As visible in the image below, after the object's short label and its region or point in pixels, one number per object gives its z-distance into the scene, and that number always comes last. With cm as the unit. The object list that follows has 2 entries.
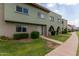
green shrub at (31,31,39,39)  690
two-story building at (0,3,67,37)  586
